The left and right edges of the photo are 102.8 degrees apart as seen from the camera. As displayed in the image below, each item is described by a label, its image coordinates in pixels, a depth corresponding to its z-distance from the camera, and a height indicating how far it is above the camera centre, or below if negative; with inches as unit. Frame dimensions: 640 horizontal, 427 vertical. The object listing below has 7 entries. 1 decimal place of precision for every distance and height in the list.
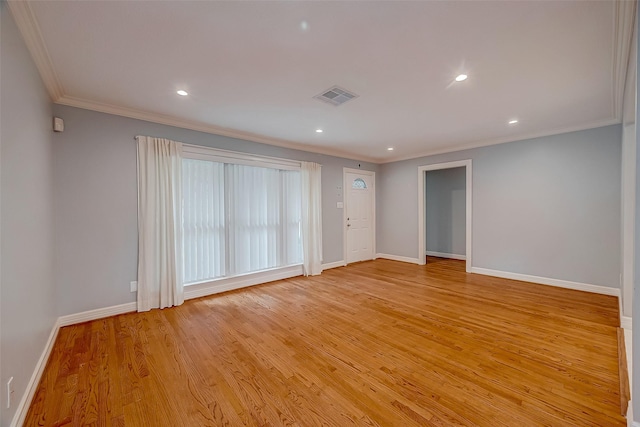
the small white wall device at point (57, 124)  109.3 +37.8
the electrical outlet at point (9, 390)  56.1 -39.6
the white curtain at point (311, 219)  199.5 -6.8
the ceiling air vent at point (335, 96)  107.6 +50.3
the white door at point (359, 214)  239.8 -4.2
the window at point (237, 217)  151.6 -4.3
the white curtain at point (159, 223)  130.6 -6.2
